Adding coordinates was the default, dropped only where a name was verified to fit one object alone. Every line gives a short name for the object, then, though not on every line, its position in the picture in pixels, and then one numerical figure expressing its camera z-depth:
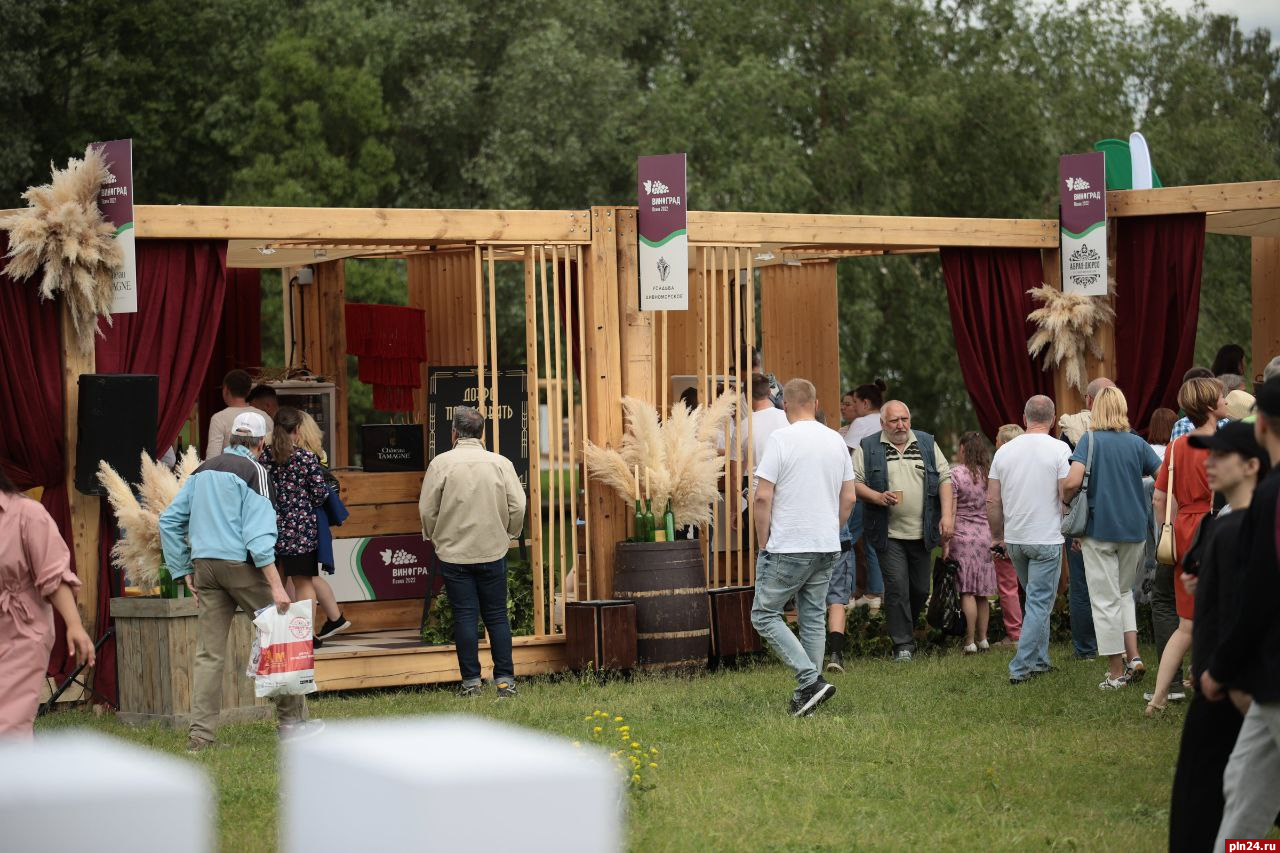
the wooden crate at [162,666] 15.34
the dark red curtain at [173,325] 16.71
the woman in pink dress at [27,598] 10.13
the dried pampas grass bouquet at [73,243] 15.68
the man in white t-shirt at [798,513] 14.78
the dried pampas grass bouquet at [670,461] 17.64
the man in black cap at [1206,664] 8.50
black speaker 15.94
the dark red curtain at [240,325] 24.53
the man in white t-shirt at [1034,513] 16.18
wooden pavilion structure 17.05
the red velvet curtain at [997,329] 20.59
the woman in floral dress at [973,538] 18.48
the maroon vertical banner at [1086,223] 20.19
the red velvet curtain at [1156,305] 20.19
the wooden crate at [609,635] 17.38
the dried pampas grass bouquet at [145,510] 15.48
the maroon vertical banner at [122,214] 16.08
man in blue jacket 13.79
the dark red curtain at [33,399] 16.07
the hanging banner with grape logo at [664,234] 17.98
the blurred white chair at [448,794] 4.79
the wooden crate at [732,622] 18.14
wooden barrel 17.48
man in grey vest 18.11
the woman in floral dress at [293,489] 17.25
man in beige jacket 16.17
